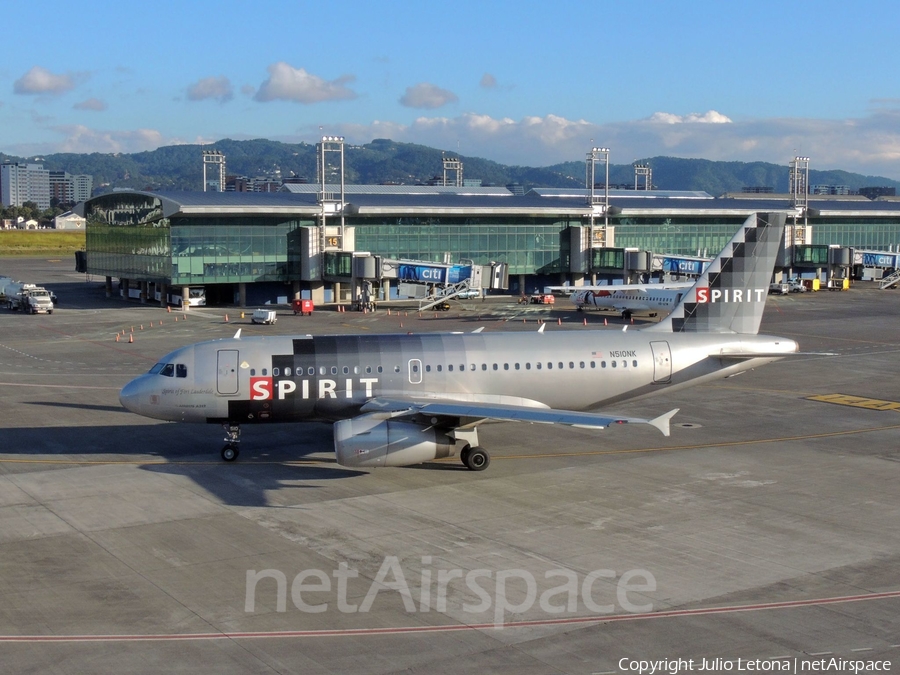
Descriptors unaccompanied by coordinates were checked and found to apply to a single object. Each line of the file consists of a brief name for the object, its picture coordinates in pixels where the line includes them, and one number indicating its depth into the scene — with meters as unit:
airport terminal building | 108.56
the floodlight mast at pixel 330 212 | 113.49
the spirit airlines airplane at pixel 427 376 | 37.25
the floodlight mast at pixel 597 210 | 129.75
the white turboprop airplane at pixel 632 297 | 93.24
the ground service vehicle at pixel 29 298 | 99.06
